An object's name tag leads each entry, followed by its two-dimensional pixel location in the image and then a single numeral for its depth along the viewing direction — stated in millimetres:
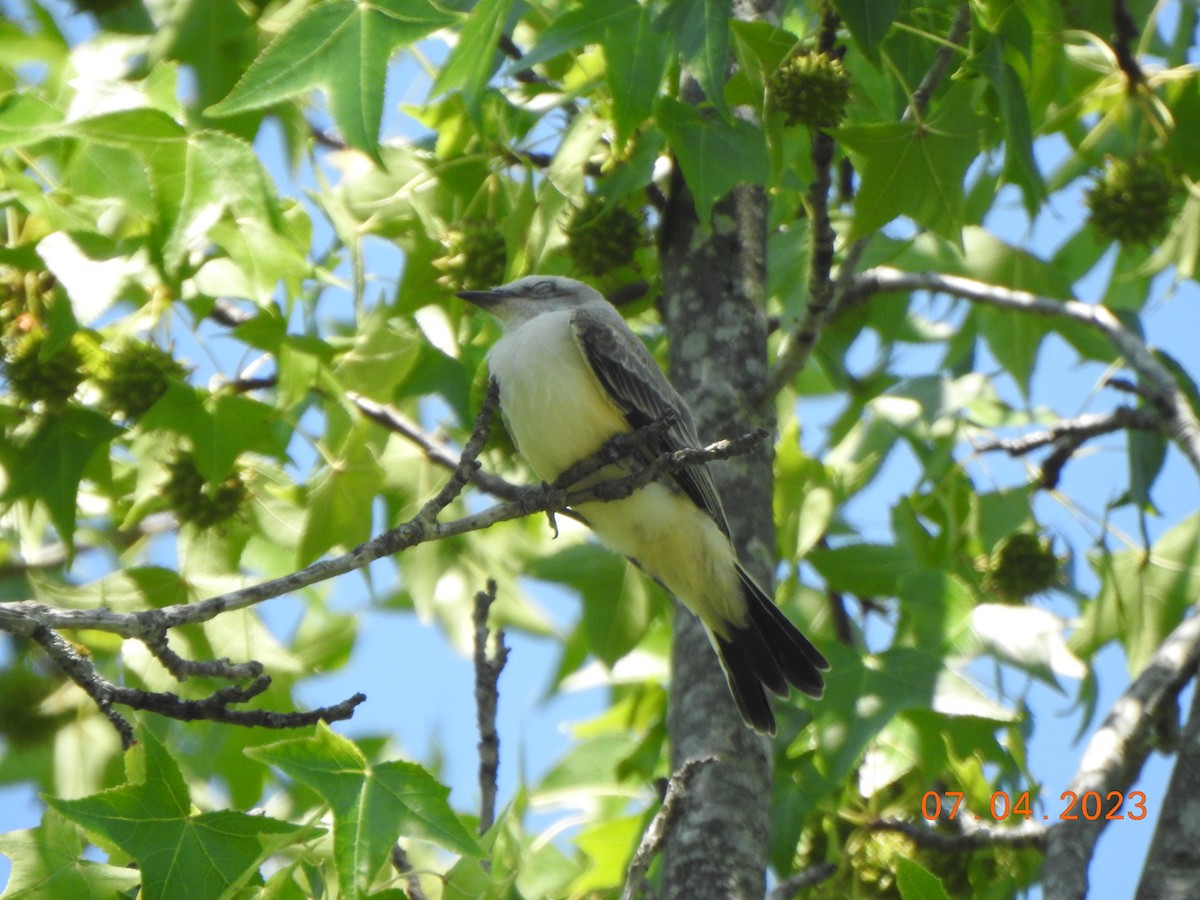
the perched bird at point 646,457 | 8664
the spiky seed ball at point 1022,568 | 11062
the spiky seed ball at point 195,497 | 9109
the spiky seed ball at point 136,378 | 8914
